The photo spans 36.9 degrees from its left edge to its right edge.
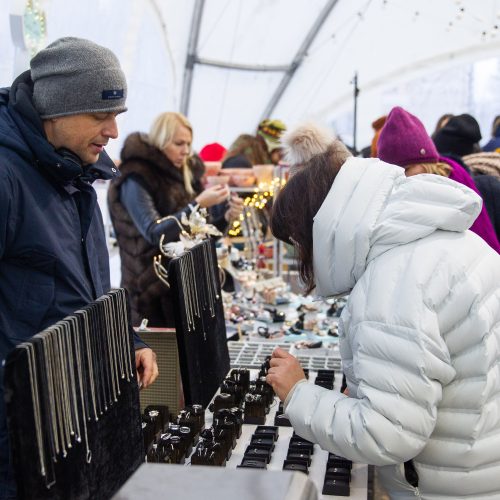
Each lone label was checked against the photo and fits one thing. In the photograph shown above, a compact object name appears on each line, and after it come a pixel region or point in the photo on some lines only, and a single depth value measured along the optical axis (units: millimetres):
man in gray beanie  1362
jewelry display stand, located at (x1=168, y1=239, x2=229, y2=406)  1699
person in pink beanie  2291
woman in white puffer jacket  1128
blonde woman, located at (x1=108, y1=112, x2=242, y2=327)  2979
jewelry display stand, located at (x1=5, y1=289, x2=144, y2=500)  1018
